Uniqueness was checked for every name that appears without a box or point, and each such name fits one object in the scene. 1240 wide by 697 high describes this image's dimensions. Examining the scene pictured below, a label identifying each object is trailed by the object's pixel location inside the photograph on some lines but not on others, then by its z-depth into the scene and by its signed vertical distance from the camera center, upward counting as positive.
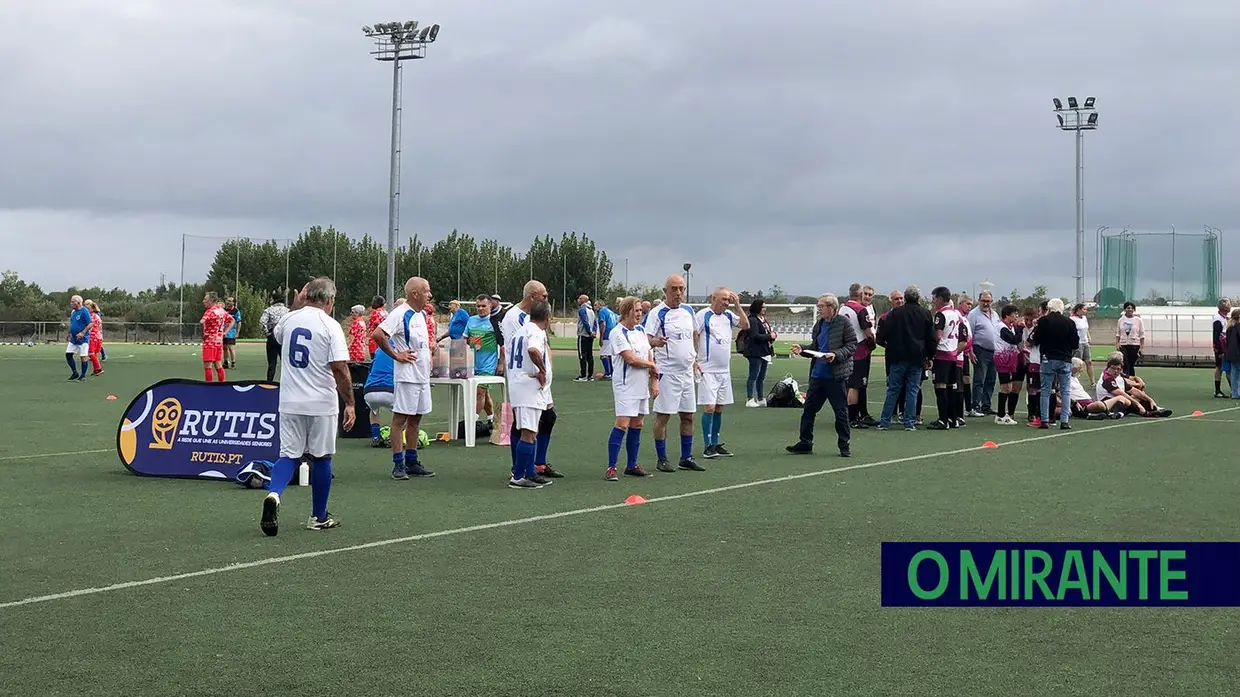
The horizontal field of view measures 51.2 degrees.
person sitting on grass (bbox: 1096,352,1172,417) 21.47 -0.61
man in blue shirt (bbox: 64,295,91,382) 29.78 +0.23
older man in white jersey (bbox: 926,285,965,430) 18.77 +0.08
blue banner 12.68 -0.84
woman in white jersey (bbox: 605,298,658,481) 12.82 -0.26
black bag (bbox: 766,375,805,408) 23.47 -0.84
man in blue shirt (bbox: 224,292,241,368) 33.94 +0.20
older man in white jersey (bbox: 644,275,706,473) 13.71 -0.16
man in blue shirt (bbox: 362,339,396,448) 15.22 -0.45
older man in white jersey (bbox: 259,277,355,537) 9.64 -0.37
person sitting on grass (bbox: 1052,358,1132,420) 21.03 -0.85
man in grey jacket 15.31 -0.25
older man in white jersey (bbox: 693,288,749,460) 15.10 -0.20
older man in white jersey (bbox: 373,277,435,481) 13.27 -0.19
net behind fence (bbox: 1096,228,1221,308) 64.69 +3.99
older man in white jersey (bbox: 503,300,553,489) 12.02 -0.34
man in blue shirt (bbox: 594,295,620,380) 29.59 +0.45
